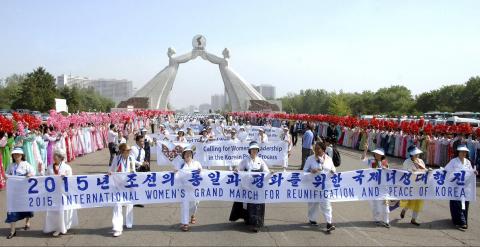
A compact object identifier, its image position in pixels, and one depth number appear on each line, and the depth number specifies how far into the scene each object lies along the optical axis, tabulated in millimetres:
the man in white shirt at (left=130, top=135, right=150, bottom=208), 9217
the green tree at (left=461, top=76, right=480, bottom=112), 51844
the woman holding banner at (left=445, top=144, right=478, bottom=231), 8094
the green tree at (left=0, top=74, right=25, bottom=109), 65256
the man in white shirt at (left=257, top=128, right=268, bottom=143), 14862
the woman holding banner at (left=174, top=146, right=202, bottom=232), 7602
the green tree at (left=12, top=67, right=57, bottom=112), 56219
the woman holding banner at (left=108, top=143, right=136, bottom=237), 7383
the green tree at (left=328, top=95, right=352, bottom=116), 68750
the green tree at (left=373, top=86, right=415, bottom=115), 69750
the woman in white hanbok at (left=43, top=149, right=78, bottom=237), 7285
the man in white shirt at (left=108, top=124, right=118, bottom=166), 15470
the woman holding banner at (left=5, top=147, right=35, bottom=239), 7422
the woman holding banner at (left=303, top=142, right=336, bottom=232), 7686
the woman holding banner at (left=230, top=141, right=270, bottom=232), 7621
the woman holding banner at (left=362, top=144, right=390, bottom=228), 8055
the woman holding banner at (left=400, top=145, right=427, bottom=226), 8289
